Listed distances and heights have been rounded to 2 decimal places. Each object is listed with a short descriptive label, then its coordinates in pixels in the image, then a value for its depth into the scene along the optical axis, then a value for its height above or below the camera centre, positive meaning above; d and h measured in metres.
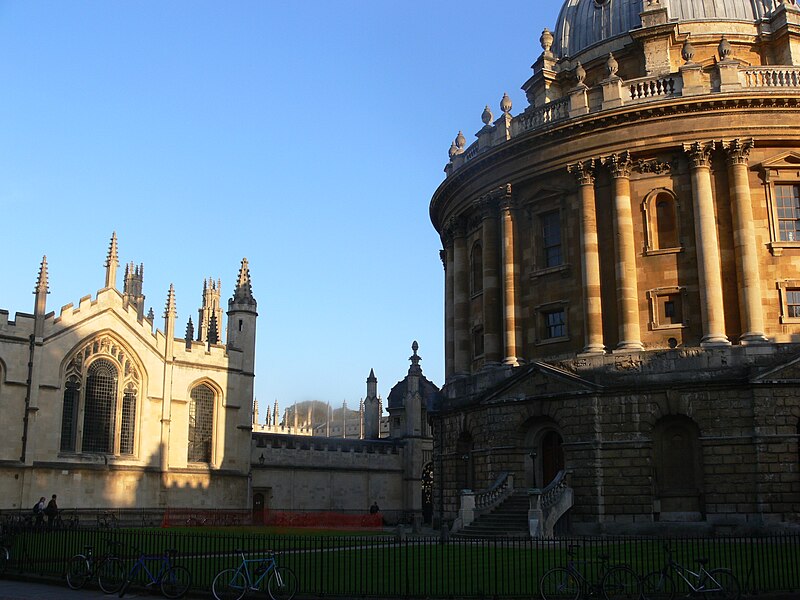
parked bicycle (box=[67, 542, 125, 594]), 18.56 -1.49
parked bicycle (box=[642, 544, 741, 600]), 15.70 -1.58
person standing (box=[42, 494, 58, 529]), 35.28 -0.40
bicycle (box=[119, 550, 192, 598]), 17.34 -1.52
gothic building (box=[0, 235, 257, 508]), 43.97 +5.00
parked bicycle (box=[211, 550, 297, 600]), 16.31 -1.53
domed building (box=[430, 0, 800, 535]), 31.02 +7.48
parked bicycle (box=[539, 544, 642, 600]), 15.70 -1.59
